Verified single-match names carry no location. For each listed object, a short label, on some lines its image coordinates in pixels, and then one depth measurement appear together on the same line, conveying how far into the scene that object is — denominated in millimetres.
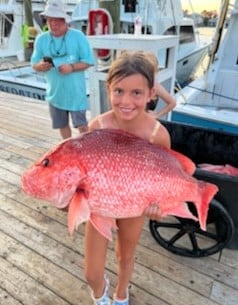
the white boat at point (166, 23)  8430
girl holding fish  1151
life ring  4297
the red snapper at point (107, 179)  1033
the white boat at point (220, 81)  4070
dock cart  1837
